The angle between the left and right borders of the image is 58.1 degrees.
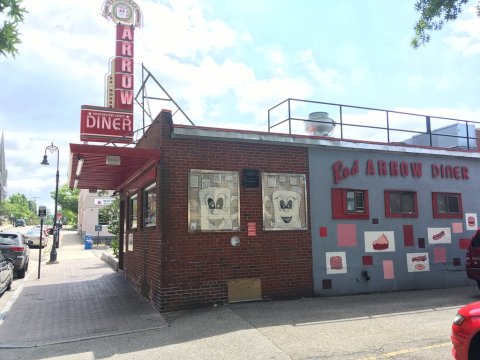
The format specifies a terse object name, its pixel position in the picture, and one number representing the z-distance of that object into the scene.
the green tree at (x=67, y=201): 75.38
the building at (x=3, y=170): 138.25
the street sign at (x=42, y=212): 16.70
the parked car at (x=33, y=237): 32.91
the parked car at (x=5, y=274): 11.62
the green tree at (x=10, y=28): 5.90
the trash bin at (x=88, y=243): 33.78
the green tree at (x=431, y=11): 9.18
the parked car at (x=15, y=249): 15.41
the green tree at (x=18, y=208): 107.71
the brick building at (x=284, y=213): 9.40
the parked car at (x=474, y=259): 10.28
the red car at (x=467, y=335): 4.74
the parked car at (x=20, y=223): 80.34
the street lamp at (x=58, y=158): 24.62
